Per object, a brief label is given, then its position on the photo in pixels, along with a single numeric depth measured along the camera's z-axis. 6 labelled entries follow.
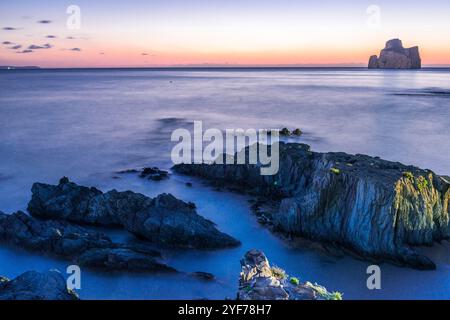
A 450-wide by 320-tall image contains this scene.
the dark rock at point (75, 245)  20.78
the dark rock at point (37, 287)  14.45
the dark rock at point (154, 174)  34.69
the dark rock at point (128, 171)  37.01
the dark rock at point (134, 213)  23.33
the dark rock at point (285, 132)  53.88
